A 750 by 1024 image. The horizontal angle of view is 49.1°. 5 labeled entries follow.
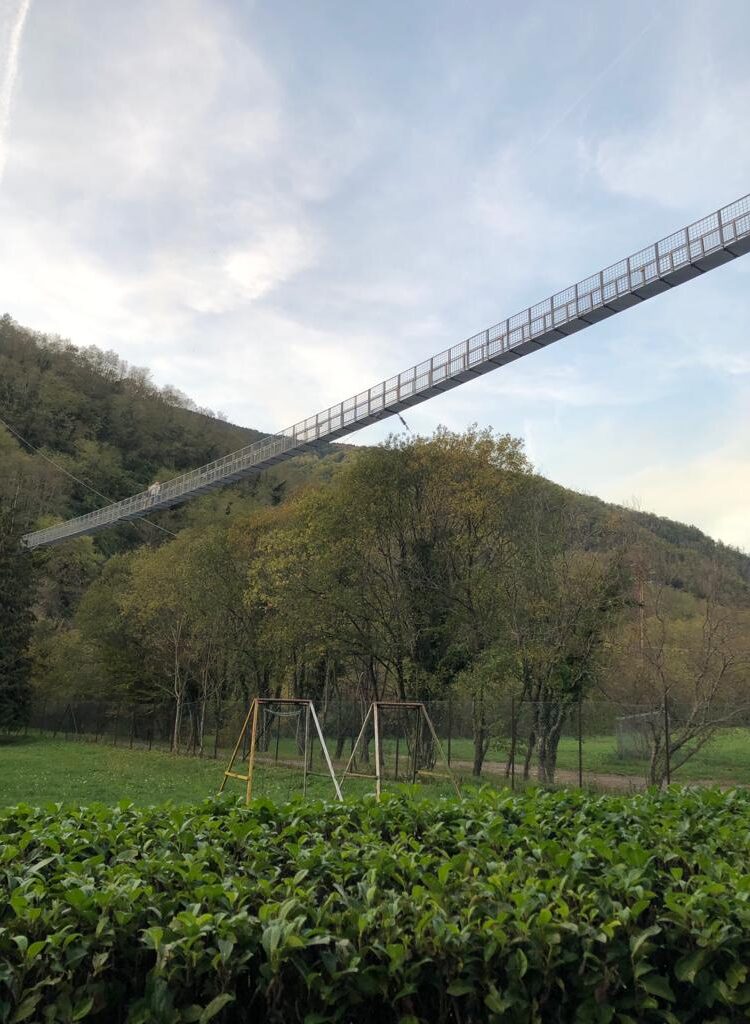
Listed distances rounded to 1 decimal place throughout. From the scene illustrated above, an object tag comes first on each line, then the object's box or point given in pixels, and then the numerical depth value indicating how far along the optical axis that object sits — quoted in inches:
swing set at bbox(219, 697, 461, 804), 589.7
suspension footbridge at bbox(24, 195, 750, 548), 813.2
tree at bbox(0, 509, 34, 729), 1482.5
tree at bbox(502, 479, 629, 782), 884.0
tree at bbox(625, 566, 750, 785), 690.2
